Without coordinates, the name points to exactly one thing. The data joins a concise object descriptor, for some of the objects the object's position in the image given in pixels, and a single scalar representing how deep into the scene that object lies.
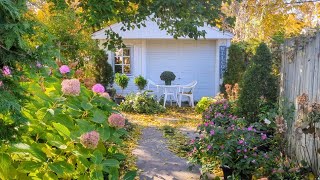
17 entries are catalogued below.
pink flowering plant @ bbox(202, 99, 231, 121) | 6.91
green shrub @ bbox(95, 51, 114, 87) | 12.66
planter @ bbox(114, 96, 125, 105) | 12.23
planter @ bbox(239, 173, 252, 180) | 4.12
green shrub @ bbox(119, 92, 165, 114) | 11.04
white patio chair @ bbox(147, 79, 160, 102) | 13.06
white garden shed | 13.62
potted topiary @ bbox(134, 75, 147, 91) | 12.29
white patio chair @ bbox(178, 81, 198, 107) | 12.01
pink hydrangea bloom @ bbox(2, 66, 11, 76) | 1.31
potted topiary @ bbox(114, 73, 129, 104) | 12.29
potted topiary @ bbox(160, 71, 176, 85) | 12.07
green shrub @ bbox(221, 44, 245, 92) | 12.07
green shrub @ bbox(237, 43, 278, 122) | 6.30
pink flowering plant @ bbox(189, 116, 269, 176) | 4.06
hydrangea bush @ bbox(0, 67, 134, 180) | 1.85
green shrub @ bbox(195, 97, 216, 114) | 10.98
